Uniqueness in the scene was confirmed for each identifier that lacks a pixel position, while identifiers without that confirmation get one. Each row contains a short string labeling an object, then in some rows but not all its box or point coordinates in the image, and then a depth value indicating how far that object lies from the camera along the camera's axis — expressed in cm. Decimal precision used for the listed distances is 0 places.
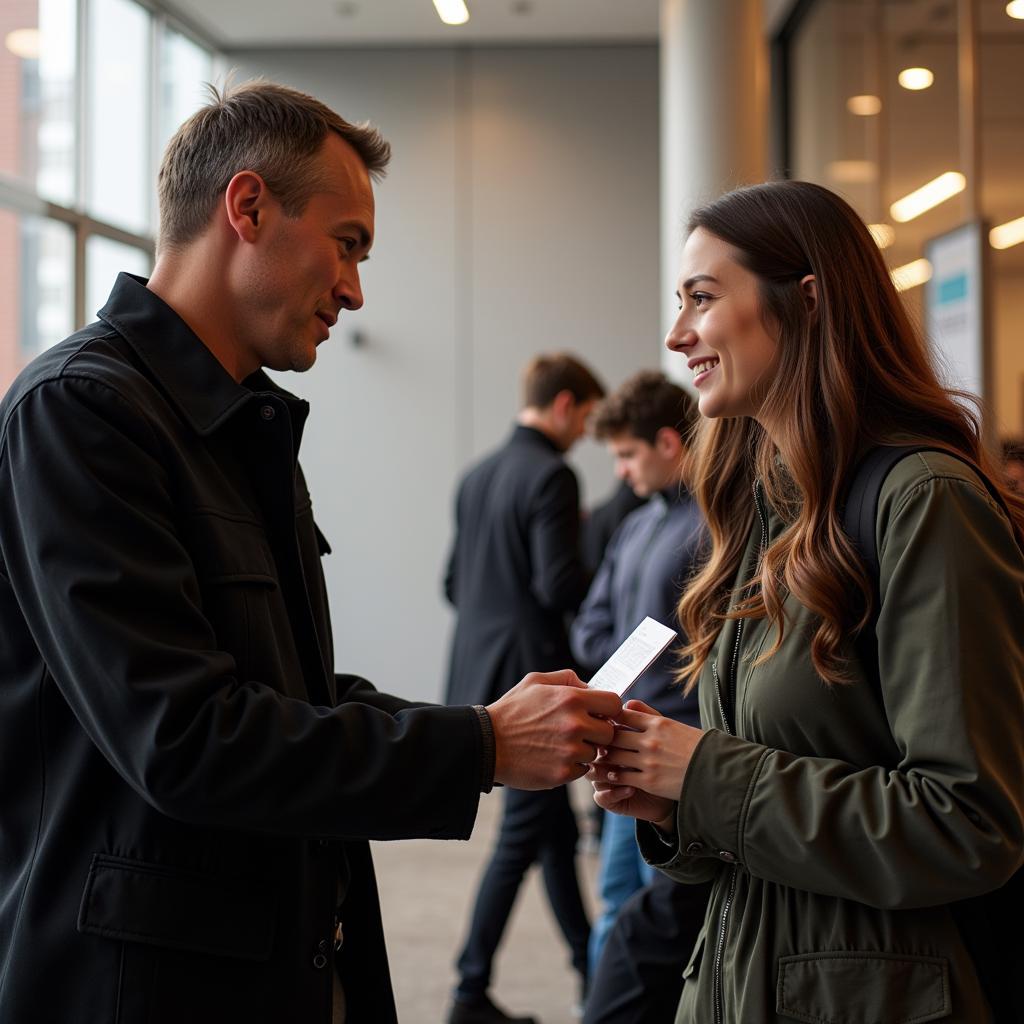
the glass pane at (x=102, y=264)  635
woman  139
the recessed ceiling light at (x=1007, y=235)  481
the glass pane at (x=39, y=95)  539
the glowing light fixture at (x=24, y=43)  538
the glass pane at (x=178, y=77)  731
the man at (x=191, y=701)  133
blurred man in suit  392
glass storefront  485
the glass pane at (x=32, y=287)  543
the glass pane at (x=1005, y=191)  479
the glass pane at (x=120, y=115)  630
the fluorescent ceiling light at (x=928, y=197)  542
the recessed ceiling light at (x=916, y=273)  548
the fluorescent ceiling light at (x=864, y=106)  639
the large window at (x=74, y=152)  547
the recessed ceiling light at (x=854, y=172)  648
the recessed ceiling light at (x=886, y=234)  621
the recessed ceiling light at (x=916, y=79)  571
